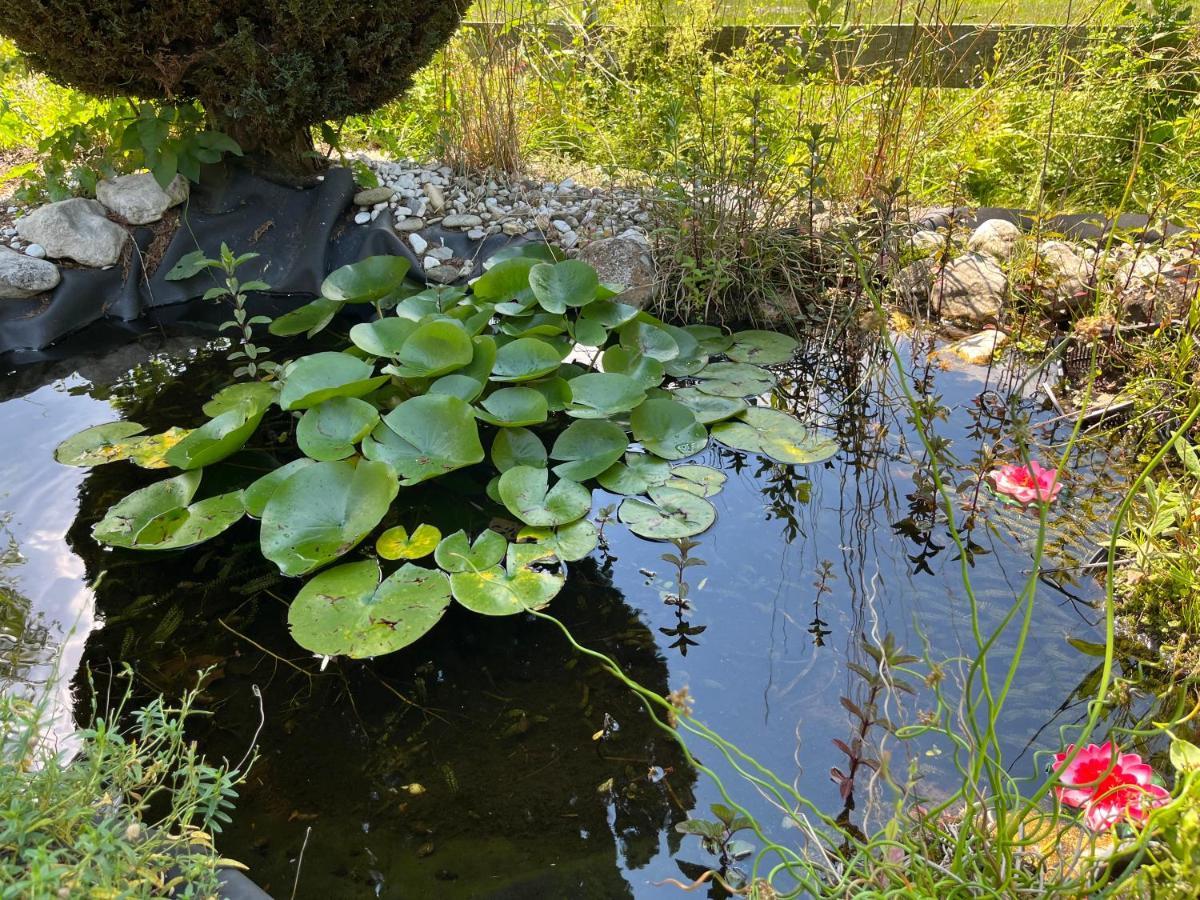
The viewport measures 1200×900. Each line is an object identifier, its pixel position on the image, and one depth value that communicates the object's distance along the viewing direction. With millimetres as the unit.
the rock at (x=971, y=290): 3447
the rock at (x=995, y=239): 3529
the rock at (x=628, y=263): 3621
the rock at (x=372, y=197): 4113
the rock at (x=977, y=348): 3219
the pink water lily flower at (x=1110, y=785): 1124
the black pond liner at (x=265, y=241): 3855
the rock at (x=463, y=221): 4059
